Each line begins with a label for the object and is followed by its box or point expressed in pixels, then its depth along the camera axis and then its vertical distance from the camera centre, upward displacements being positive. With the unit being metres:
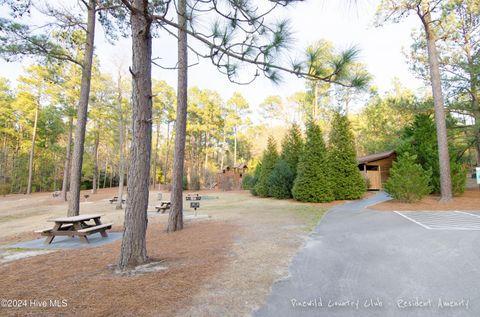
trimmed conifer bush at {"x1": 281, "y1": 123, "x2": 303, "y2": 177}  14.94 +2.10
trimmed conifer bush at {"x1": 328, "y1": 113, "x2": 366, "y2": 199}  12.80 +0.92
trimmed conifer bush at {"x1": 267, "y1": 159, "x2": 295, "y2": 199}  14.15 -0.03
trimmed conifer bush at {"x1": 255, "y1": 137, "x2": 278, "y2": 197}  16.12 +0.96
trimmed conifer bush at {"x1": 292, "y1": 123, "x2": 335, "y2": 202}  12.19 +0.35
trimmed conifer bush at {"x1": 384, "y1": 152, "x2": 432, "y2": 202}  9.46 -0.06
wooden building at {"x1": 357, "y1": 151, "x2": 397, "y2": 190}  18.04 +0.66
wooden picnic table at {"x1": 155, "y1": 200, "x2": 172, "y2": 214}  9.83 -1.10
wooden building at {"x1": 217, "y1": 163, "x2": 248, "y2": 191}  25.83 +0.29
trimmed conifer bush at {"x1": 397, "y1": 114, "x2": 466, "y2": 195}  11.42 +1.54
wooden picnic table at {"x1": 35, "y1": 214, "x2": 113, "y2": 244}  5.18 -1.14
